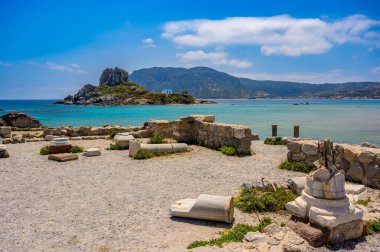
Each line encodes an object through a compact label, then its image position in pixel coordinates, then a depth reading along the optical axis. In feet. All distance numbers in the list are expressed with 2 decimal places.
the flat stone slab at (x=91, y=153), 50.12
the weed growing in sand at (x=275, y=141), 61.46
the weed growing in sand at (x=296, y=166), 39.50
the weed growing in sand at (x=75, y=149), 52.90
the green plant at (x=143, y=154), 47.78
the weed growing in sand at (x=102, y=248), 20.12
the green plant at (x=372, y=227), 21.79
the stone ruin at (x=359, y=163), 32.76
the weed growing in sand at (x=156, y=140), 54.49
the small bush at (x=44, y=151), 51.88
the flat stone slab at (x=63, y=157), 46.42
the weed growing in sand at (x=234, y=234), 20.40
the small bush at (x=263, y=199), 26.45
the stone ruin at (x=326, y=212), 20.16
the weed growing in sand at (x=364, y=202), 26.47
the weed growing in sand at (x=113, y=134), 69.84
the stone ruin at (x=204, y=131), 50.19
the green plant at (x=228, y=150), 49.65
